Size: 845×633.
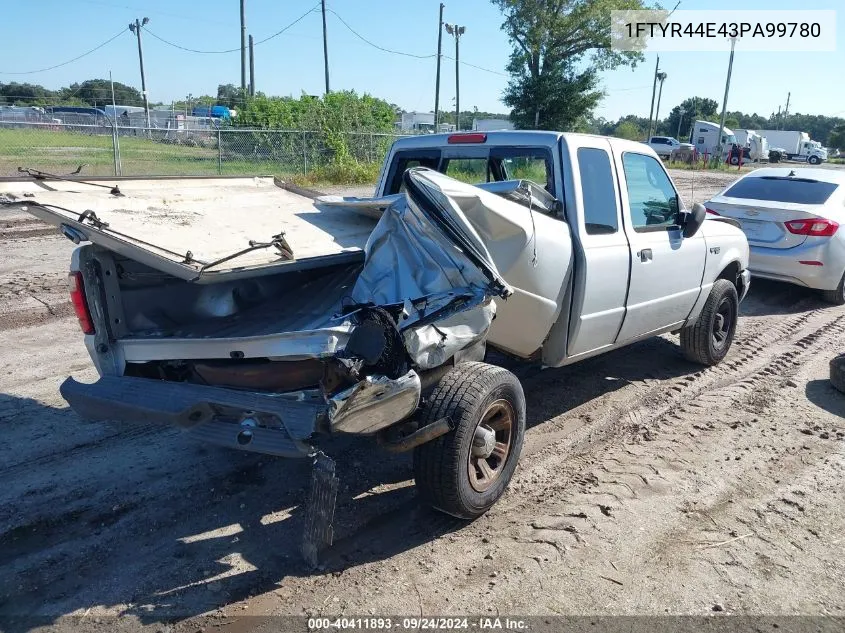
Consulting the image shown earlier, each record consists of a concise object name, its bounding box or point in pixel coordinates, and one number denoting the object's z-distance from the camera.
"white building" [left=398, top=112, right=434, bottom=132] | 55.03
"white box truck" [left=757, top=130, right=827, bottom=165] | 65.48
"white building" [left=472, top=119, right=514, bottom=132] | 40.93
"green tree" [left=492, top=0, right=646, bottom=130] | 36.28
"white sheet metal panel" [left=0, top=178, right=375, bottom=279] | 3.20
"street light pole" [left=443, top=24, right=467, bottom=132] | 37.28
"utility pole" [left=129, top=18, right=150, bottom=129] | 50.69
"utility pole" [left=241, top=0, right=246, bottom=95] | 35.31
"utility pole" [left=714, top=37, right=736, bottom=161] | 43.72
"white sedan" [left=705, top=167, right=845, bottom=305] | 8.79
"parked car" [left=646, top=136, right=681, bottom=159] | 50.19
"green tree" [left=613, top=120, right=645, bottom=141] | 62.00
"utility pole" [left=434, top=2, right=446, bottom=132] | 33.66
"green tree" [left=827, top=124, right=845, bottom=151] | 88.06
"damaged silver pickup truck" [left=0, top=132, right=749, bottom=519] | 3.21
